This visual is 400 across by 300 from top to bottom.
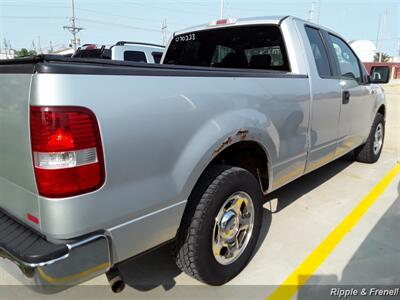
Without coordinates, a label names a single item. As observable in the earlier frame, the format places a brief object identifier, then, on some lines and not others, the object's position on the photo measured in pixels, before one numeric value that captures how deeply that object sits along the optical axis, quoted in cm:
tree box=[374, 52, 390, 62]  7281
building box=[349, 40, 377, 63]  5250
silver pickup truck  153
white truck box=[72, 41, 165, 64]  895
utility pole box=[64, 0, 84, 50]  4174
